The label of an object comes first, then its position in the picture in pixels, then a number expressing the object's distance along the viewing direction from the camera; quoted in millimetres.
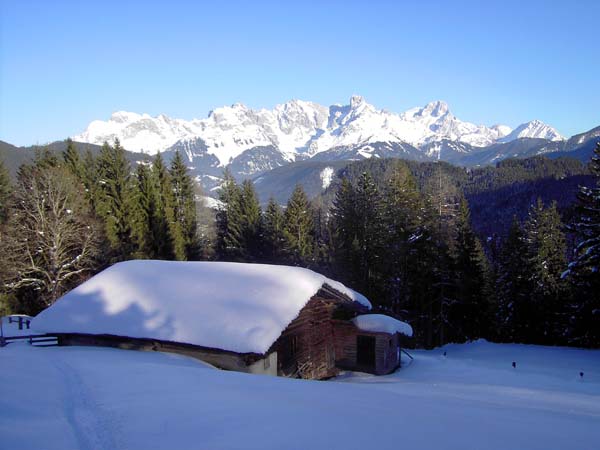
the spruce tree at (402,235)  34531
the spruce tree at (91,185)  34094
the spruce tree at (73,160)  35219
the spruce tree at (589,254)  23500
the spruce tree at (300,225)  42719
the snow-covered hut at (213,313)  13078
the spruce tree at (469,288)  36594
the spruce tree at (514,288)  35375
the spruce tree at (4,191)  29969
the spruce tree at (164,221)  37656
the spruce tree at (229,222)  44969
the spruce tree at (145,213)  35969
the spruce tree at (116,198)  33875
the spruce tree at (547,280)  33594
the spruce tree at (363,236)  36250
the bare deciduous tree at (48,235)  25453
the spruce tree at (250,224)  45188
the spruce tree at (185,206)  42062
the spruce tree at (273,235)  43375
